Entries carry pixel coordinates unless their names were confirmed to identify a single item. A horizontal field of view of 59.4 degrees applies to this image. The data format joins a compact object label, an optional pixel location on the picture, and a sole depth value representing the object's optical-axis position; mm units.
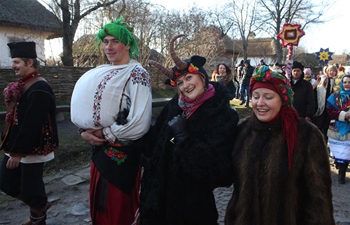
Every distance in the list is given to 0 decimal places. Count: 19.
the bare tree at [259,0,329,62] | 26578
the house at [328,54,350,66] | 49519
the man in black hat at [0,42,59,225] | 2943
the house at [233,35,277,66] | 44062
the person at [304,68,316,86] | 6759
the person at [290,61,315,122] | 5496
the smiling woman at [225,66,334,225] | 1833
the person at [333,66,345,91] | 5093
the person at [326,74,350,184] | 4738
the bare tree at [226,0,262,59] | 26464
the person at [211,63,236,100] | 6859
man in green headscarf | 2365
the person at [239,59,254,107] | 11867
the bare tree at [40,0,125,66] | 11414
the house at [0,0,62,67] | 14414
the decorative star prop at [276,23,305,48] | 5145
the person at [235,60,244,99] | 13220
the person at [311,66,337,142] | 6078
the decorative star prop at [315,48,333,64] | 14375
